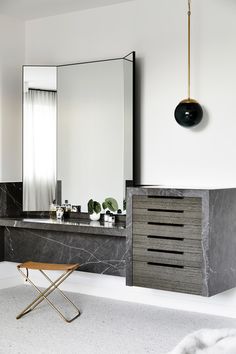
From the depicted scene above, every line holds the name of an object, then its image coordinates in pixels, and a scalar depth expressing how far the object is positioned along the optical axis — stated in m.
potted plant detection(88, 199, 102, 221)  5.03
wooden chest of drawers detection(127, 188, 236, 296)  3.95
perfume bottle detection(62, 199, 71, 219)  5.29
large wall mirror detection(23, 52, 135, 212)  4.90
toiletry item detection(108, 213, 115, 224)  4.89
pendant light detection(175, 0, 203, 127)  4.43
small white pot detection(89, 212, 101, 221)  5.02
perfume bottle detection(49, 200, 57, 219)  5.39
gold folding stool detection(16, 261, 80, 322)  4.26
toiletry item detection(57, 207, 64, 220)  5.27
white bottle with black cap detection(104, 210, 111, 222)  4.94
